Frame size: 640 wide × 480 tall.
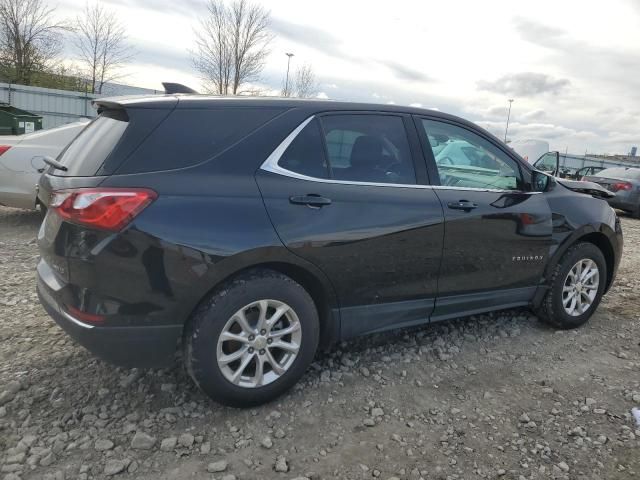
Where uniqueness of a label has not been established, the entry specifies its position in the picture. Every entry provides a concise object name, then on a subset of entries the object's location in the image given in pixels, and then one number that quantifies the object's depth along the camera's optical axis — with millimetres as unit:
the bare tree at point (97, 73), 24141
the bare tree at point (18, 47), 22141
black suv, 2404
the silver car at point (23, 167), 6035
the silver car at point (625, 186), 12625
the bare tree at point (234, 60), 22266
